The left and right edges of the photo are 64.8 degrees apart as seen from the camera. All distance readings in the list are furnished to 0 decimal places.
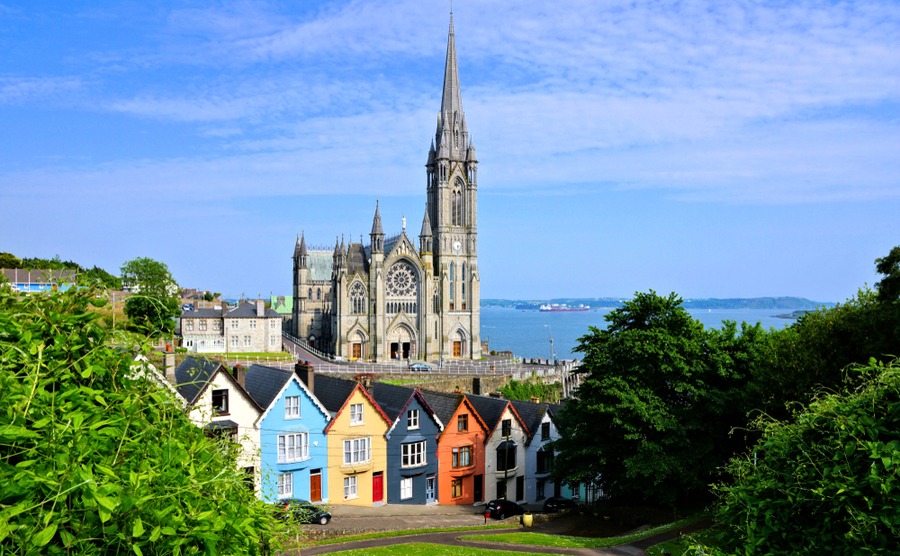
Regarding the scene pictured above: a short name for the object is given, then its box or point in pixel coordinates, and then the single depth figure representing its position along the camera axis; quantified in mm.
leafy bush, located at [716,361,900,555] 7770
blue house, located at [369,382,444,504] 39344
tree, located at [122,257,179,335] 105831
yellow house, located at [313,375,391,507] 37281
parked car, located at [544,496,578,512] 41406
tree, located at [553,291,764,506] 32656
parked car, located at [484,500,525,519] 37531
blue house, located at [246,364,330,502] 35375
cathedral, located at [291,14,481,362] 100250
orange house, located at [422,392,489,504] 41375
